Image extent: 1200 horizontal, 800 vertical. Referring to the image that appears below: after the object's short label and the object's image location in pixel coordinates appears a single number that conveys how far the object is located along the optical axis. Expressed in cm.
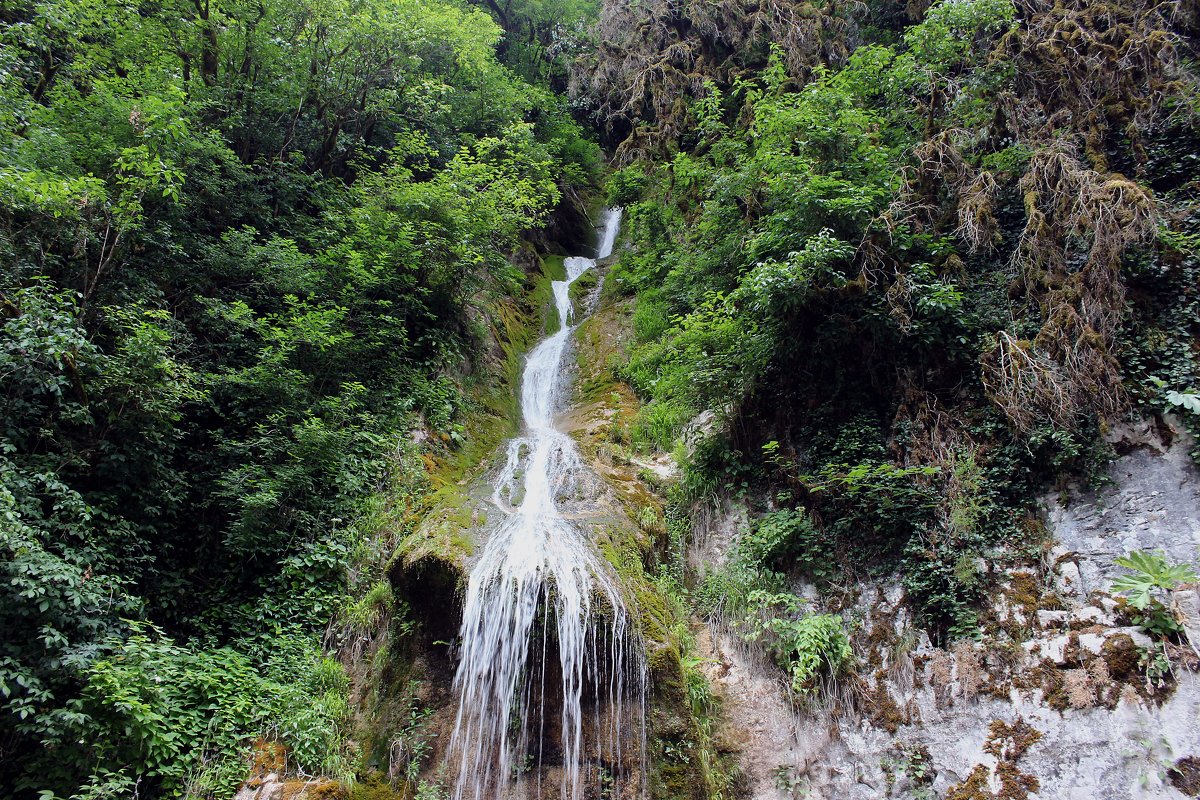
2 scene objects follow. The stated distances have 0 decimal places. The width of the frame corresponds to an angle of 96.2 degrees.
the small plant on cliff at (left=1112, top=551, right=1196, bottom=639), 396
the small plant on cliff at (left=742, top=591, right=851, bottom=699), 538
